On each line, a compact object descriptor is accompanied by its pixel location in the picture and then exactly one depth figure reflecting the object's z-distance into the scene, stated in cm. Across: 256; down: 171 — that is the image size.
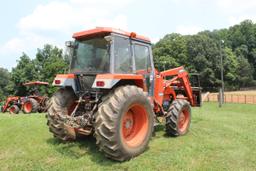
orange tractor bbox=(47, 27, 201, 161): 503
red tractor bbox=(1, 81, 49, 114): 1733
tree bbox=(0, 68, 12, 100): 7600
